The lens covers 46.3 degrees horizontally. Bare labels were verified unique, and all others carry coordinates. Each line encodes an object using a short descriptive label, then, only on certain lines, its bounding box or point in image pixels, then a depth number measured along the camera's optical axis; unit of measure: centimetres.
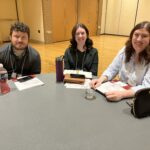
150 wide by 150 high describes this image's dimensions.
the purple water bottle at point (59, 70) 149
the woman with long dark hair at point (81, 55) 220
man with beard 181
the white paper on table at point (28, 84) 141
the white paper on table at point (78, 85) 144
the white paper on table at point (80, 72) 167
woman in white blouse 144
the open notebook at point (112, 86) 135
